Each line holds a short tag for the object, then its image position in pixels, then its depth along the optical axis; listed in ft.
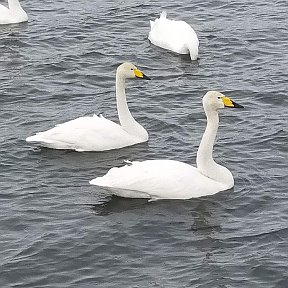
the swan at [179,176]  48.29
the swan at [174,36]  70.33
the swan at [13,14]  79.46
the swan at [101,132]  54.49
